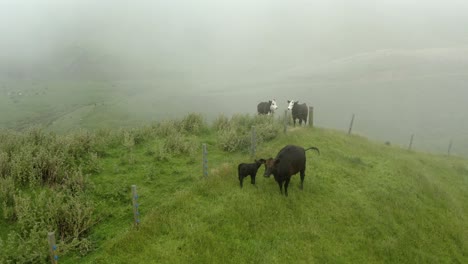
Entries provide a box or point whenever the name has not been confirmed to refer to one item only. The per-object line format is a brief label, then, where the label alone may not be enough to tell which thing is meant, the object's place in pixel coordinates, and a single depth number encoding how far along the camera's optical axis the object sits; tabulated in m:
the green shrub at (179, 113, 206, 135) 20.70
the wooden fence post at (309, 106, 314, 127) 21.90
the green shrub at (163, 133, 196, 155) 16.94
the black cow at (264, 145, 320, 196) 12.51
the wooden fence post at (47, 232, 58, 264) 8.44
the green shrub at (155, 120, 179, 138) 19.78
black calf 12.88
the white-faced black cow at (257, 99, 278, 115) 27.51
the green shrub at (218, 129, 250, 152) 17.81
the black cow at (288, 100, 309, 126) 23.83
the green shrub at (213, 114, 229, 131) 21.56
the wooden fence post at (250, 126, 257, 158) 16.16
